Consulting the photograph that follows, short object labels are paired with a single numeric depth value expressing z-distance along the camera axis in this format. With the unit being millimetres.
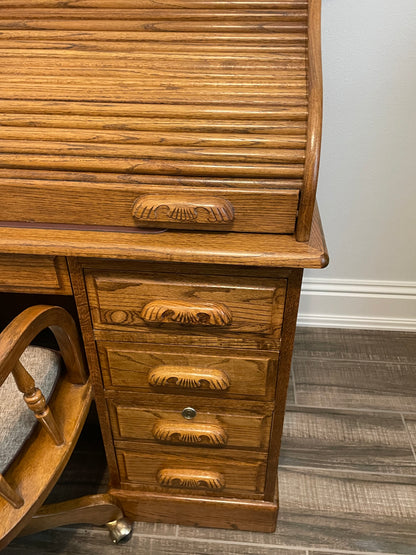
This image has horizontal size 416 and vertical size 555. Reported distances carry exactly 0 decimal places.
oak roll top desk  863
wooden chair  879
